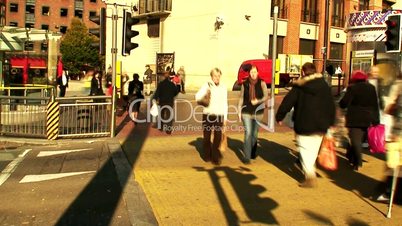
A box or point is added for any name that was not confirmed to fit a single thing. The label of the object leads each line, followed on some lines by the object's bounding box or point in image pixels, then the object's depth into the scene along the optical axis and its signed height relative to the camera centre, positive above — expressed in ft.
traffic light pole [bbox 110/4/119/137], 41.70 +0.53
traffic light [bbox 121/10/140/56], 41.78 +2.89
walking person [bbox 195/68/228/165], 29.04 -2.14
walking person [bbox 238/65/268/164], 29.53 -1.93
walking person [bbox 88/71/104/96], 56.59 -1.95
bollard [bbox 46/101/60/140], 40.65 -4.35
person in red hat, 27.22 -1.97
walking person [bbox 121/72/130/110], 61.21 -3.79
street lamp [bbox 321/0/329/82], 99.39 +7.37
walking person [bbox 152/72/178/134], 42.88 -2.33
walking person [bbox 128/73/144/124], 54.01 -2.52
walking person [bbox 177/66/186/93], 98.75 -1.01
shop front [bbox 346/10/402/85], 69.92 +5.36
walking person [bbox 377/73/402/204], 18.97 -1.82
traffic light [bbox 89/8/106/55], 40.47 +3.11
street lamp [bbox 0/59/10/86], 67.16 -1.12
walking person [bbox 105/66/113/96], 67.99 -1.30
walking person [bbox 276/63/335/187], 22.99 -1.77
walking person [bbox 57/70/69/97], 76.69 -2.48
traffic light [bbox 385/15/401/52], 43.01 +3.66
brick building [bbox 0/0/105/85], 280.51 +30.94
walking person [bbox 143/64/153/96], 105.60 -2.28
